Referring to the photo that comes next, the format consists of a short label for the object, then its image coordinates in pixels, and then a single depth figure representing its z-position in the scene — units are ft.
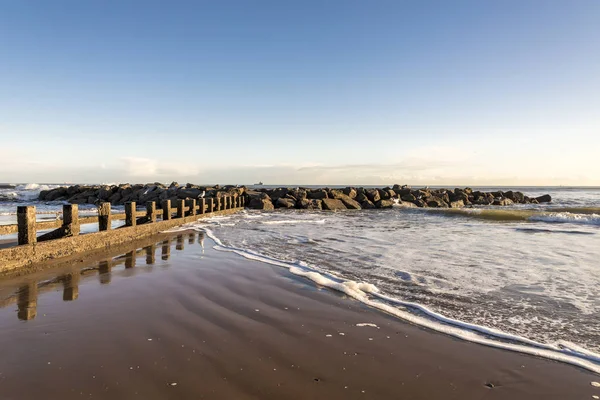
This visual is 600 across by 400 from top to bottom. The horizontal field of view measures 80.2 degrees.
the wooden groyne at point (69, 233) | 20.52
